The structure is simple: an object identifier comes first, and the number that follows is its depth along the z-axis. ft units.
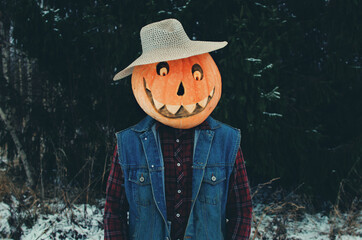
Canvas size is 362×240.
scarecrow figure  5.06
